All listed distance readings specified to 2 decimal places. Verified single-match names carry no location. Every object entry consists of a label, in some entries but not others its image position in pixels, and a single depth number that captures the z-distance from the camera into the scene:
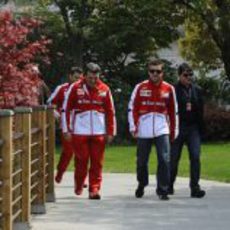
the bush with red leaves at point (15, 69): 17.56
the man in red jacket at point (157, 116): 13.05
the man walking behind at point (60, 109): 14.78
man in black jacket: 13.39
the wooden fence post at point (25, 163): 9.93
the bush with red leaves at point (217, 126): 32.34
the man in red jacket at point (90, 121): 13.18
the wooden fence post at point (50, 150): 12.75
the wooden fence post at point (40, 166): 11.55
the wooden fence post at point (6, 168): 8.33
